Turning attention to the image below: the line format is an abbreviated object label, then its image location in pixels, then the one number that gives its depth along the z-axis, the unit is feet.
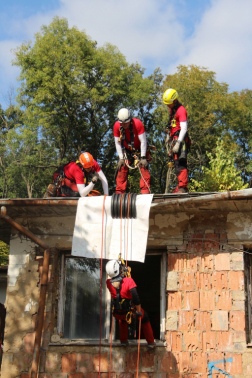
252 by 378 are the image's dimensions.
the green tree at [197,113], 80.07
